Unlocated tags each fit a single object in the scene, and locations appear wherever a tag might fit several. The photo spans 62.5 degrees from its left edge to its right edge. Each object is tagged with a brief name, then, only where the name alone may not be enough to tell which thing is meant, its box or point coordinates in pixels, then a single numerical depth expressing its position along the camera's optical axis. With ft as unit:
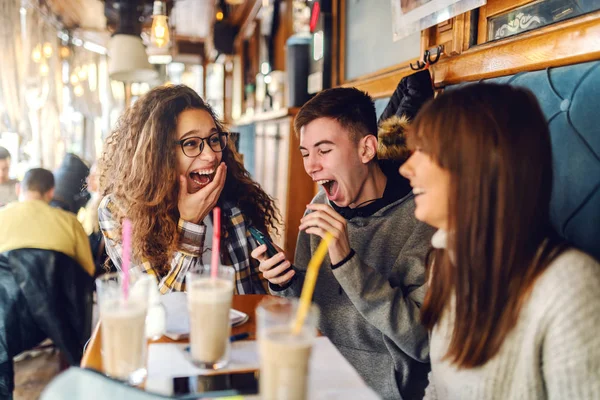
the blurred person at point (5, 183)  13.21
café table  3.39
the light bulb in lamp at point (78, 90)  25.74
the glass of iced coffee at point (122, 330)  3.09
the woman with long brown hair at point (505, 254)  2.97
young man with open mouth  4.47
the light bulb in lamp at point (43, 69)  19.42
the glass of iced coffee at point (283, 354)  2.50
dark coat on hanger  6.59
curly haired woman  5.87
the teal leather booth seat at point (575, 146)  4.04
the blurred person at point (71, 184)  13.48
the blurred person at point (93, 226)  12.03
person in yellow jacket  8.49
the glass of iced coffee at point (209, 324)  3.28
